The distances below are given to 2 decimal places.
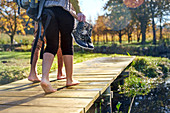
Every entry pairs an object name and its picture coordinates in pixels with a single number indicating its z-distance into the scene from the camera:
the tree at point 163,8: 22.61
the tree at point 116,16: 23.22
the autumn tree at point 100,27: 23.86
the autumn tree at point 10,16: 13.05
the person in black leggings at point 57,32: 2.17
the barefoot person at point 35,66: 2.76
